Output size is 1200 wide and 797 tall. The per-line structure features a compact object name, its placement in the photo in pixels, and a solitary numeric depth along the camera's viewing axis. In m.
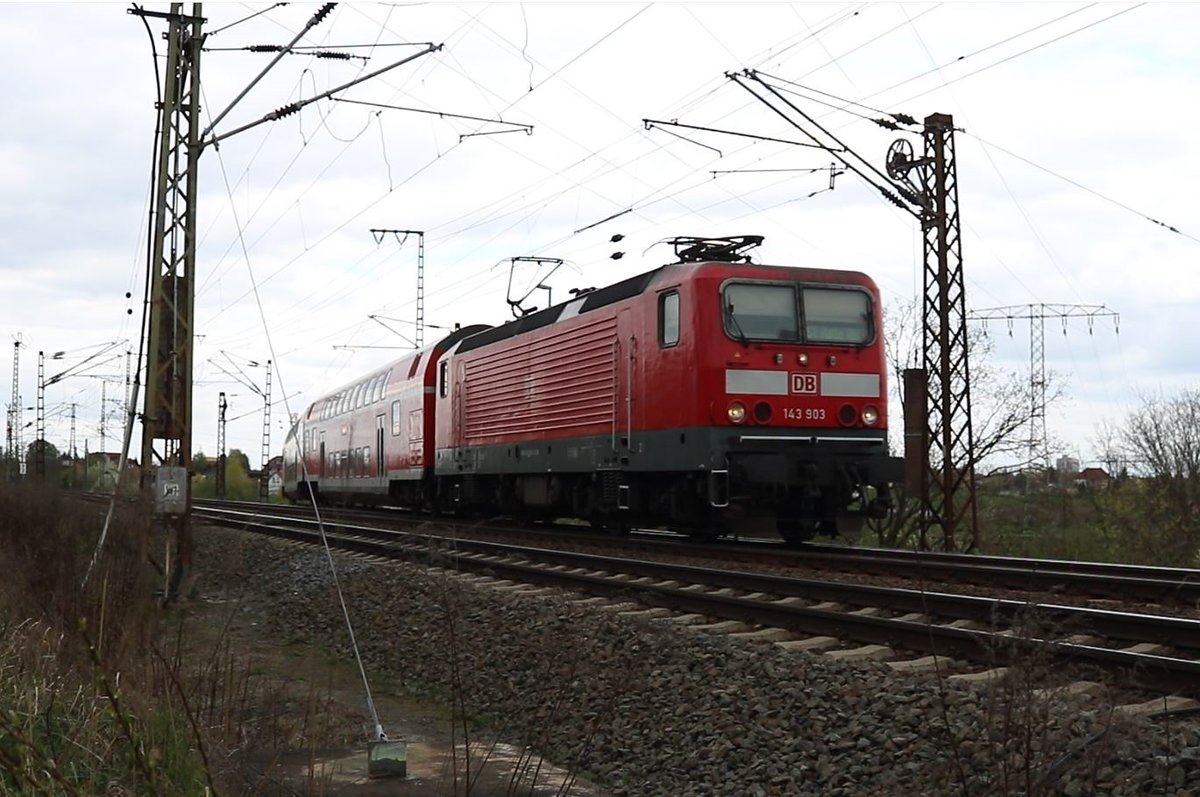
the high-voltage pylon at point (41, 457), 25.08
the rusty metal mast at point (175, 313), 13.33
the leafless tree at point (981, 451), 21.81
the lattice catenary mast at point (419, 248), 34.78
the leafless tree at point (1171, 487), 18.50
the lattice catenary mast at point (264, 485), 51.54
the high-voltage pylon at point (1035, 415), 23.52
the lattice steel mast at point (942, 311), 18.14
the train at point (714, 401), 13.41
